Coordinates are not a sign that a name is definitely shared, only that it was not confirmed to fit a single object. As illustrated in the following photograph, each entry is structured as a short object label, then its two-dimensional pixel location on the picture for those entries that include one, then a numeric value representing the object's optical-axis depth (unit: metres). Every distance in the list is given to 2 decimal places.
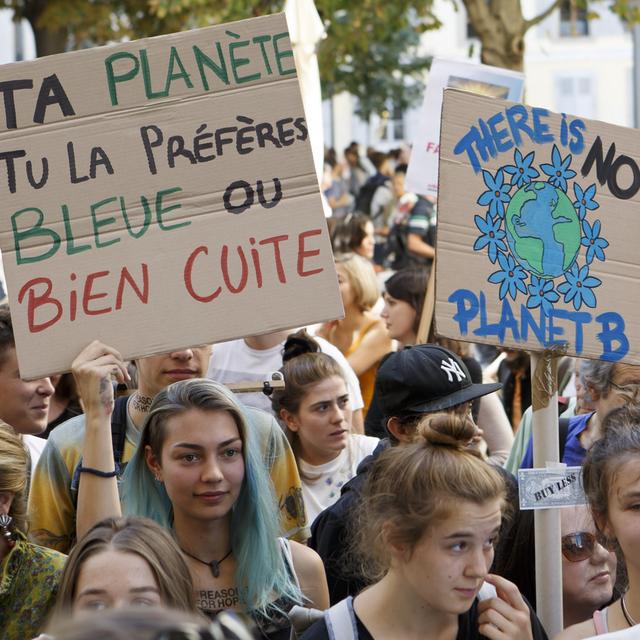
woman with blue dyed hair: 6.60
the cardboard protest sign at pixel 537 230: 6.80
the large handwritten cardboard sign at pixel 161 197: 6.70
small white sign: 6.52
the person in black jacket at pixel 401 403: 7.69
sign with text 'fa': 13.49
